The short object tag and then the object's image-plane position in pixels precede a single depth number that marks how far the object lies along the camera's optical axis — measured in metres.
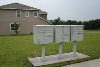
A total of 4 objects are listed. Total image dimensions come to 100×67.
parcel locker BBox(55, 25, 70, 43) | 3.38
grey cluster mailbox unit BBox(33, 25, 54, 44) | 3.10
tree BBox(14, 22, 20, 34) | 13.94
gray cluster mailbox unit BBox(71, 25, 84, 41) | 3.64
